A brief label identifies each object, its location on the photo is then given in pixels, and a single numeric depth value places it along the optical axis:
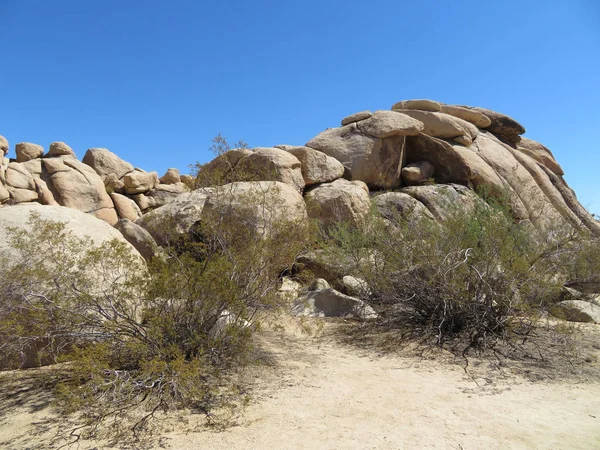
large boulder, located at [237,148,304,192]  11.02
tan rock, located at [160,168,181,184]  26.41
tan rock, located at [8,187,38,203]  16.03
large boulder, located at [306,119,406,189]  13.65
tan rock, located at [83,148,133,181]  20.41
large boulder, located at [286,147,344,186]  12.21
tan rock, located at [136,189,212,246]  9.38
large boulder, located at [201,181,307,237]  5.61
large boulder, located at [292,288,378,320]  7.34
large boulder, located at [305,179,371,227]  10.63
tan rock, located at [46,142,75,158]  19.69
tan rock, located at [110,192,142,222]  19.39
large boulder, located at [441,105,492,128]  18.73
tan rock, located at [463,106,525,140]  19.72
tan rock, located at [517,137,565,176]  20.02
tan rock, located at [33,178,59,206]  16.86
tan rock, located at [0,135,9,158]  18.02
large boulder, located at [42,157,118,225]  17.42
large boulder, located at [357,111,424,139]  14.06
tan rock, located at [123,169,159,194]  21.19
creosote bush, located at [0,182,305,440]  3.80
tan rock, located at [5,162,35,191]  16.41
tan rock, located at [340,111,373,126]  15.12
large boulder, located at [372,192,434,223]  11.01
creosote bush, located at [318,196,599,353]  6.04
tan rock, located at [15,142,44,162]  19.00
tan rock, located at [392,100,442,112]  17.31
